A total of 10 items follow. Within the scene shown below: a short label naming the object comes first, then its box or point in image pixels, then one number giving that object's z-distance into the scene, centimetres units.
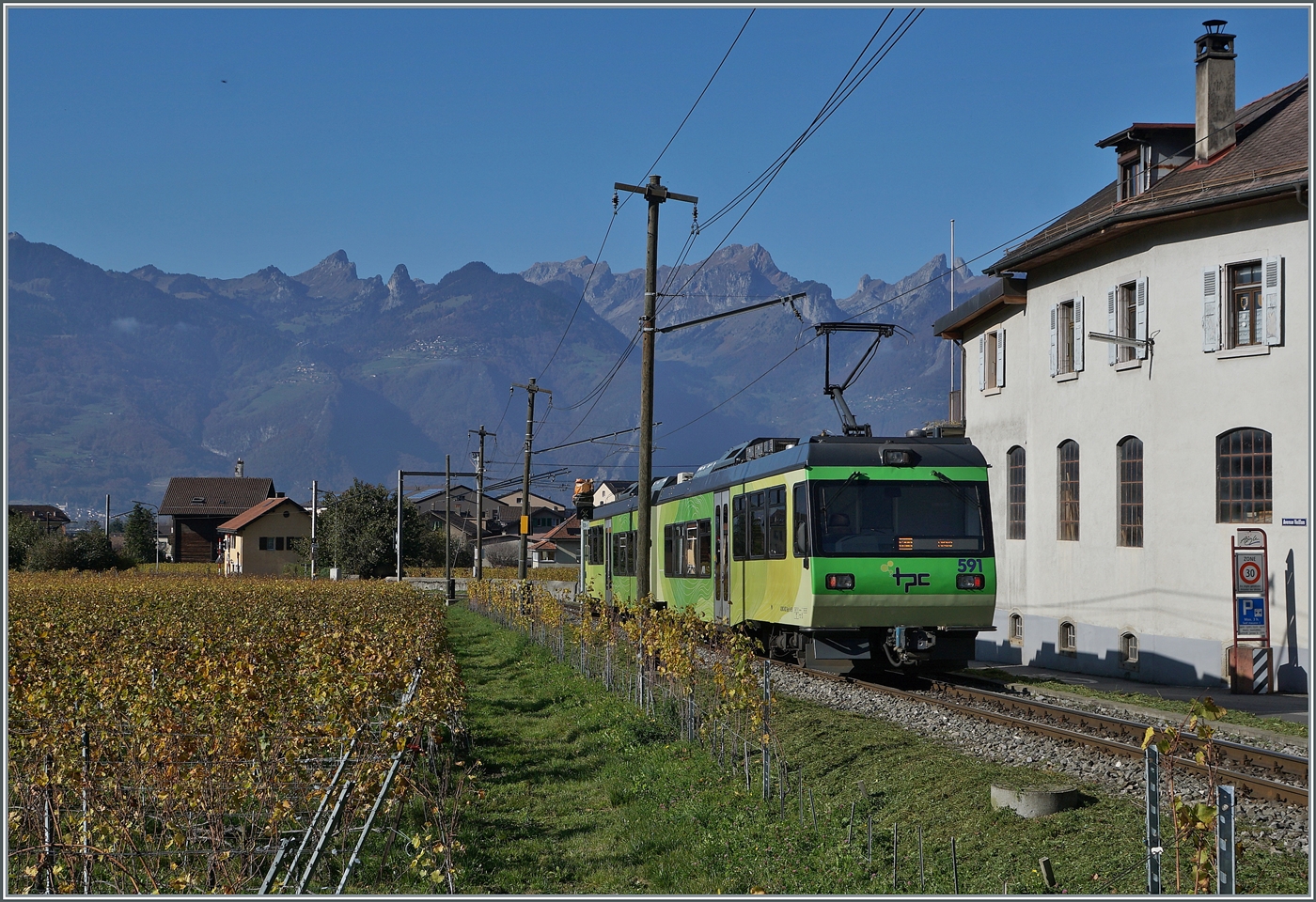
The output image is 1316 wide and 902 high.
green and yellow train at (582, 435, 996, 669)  1683
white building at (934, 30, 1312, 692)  2030
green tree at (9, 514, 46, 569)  8019
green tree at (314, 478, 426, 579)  8606
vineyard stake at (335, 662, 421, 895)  699
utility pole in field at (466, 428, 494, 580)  5415
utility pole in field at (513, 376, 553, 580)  4542
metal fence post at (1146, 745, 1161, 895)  616
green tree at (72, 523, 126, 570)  8244
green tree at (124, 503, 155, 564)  11219
